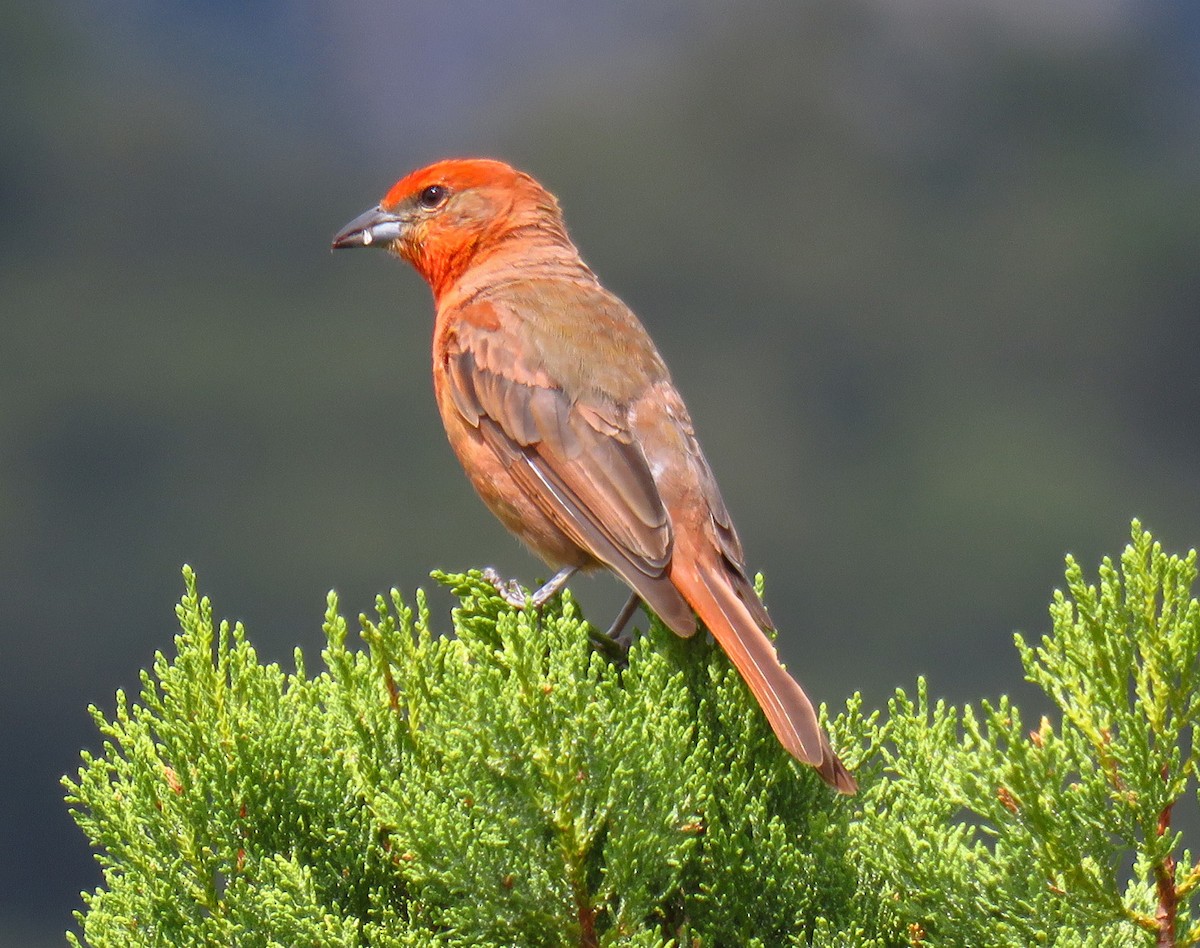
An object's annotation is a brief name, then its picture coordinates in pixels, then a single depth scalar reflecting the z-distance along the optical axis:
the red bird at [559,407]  7.04
